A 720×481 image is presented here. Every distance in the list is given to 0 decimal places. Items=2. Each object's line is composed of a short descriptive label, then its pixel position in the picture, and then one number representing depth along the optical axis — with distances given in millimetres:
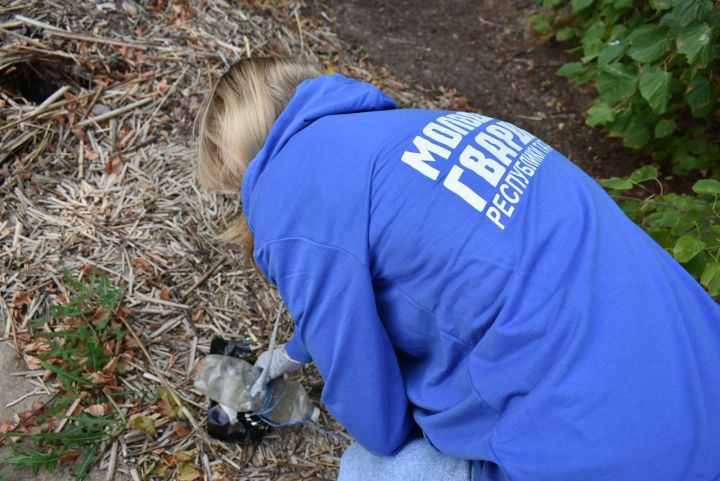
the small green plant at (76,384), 1879
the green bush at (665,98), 1910
